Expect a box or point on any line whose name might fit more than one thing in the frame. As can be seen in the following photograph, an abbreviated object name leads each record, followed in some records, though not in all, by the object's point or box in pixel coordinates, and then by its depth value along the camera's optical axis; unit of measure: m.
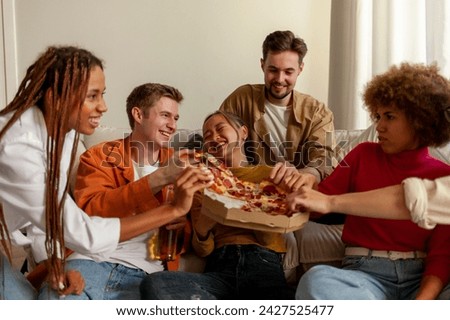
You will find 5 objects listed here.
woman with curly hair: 1.58
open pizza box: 1.60
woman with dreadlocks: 1.39
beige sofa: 1.89
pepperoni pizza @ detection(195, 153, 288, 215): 1.70
